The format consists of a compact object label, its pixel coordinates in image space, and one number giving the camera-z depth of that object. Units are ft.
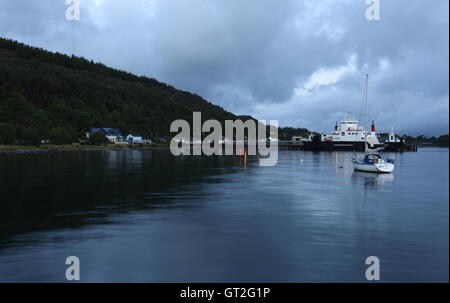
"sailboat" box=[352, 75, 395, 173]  175.11
